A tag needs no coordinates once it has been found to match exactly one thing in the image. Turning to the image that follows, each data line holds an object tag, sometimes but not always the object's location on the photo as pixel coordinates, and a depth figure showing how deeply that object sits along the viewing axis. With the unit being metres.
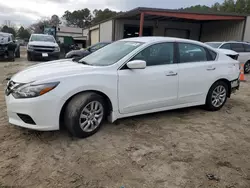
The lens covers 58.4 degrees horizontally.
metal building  16.58
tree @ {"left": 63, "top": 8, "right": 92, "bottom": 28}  72.56
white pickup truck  13.58
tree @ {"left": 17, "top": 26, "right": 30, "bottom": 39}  67.69
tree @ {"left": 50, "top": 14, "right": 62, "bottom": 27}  84.46
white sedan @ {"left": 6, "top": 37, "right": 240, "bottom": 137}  3.11
